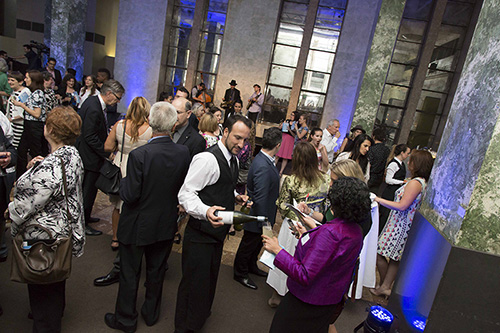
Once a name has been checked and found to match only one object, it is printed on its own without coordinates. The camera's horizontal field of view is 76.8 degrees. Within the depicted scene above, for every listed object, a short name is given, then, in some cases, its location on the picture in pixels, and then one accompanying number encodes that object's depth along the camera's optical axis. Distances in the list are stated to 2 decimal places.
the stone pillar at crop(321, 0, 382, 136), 10.72
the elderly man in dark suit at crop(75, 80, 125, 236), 3.61
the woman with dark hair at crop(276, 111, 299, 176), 8.17
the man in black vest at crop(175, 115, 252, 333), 2.18
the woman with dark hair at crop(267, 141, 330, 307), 3.03
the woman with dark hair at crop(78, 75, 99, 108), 5.92
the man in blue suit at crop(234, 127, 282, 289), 3.05
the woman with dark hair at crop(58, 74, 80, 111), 6.88
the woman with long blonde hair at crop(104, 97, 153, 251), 3.19
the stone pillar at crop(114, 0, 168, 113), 11.65
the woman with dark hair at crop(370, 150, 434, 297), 3.29
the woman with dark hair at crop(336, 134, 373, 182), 4.80
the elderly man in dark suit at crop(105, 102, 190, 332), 2.25
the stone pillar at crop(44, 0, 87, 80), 11.09
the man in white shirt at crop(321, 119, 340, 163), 6.61
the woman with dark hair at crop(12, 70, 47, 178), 4.41
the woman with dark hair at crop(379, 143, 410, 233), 4.50
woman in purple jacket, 1.69
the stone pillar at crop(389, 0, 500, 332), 2.09
